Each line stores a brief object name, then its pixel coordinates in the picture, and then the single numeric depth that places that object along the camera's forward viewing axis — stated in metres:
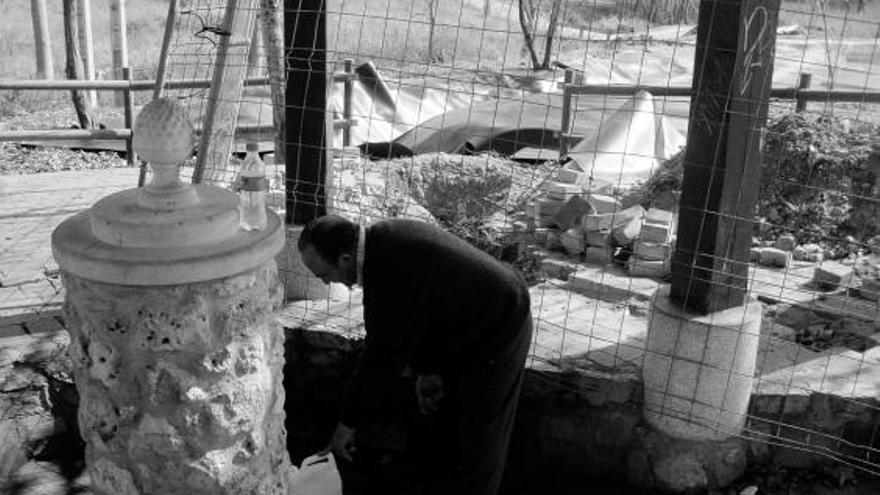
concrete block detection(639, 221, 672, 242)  5.88
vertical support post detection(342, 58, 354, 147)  10.61
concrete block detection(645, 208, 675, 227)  5.97
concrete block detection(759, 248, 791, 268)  6.10
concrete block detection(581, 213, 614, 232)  6.22
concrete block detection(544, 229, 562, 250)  6.51
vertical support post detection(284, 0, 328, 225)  4.91
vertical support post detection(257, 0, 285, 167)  7.97
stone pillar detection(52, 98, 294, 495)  2.44
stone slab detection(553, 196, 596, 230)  6.60
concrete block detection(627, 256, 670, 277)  5.82
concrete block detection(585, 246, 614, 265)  6.21
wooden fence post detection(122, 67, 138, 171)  10.05
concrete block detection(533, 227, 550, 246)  6.63
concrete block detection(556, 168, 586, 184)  7.69
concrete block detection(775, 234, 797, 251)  6.58
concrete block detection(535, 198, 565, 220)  6.88
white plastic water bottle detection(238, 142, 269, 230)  2.76
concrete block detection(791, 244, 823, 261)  6.48
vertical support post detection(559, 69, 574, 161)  9.83
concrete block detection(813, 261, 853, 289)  5.49
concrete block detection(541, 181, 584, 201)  7.05
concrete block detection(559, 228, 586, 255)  6.28
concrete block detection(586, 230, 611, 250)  6.21
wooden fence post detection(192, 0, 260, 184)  4.99
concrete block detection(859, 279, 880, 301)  5.16
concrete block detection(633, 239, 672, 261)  5.83
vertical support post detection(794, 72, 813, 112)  7.88
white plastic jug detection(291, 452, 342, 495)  3.80
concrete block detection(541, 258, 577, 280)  5.95
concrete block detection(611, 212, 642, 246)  6.24
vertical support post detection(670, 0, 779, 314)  3.67
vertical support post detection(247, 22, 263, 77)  11.28
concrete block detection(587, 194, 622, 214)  6.64
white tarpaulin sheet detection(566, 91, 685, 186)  9.84
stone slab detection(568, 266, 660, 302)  5.43
